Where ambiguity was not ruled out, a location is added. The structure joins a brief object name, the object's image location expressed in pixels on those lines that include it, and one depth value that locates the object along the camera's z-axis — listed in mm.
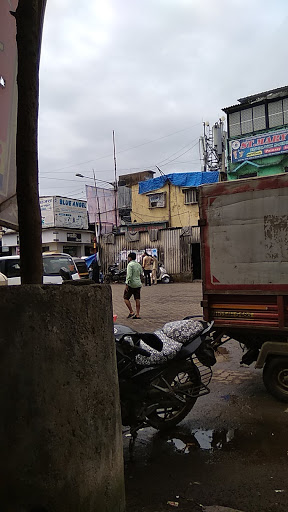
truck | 4609
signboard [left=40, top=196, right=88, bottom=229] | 37344
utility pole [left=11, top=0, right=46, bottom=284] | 2160
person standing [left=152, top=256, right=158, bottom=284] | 24069
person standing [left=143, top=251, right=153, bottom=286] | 22180
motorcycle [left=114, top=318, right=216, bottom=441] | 3389
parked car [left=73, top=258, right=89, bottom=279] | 17031
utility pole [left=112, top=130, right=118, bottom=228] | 33603
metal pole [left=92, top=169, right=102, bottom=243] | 29617
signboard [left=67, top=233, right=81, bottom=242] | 39125
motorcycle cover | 3557
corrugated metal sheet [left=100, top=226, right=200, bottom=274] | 24922
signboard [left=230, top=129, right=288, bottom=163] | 25016
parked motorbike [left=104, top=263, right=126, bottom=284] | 26531
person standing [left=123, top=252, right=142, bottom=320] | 10820
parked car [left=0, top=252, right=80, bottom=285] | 12430
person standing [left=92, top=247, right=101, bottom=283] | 21047
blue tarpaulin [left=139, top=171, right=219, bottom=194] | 28069
